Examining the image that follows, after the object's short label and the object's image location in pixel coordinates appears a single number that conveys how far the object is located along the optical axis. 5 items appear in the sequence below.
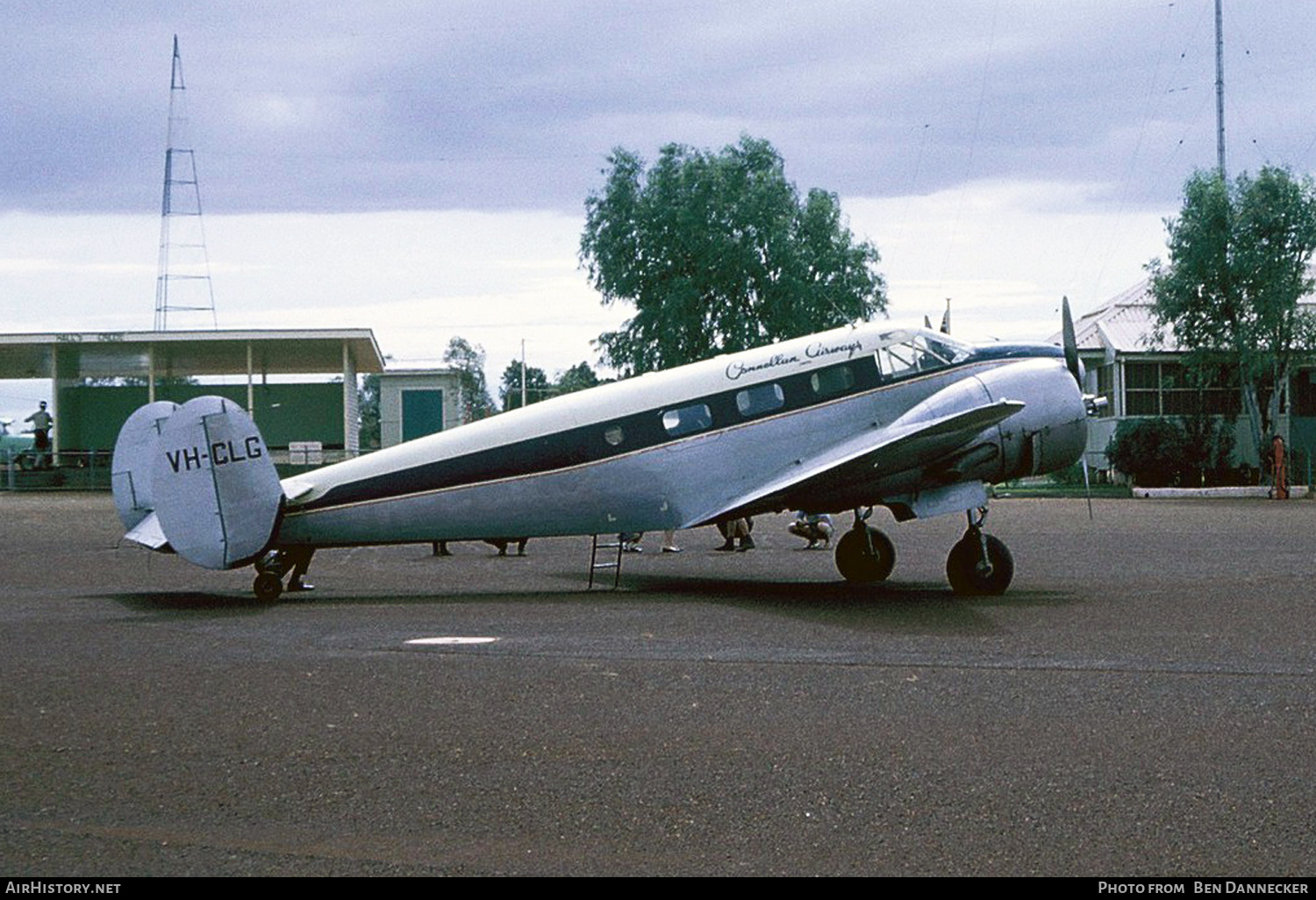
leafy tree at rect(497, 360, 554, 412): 121.11
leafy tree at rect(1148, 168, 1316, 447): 52.59
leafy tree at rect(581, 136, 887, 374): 75.06
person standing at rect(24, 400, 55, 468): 60.25
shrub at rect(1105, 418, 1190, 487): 49.94
